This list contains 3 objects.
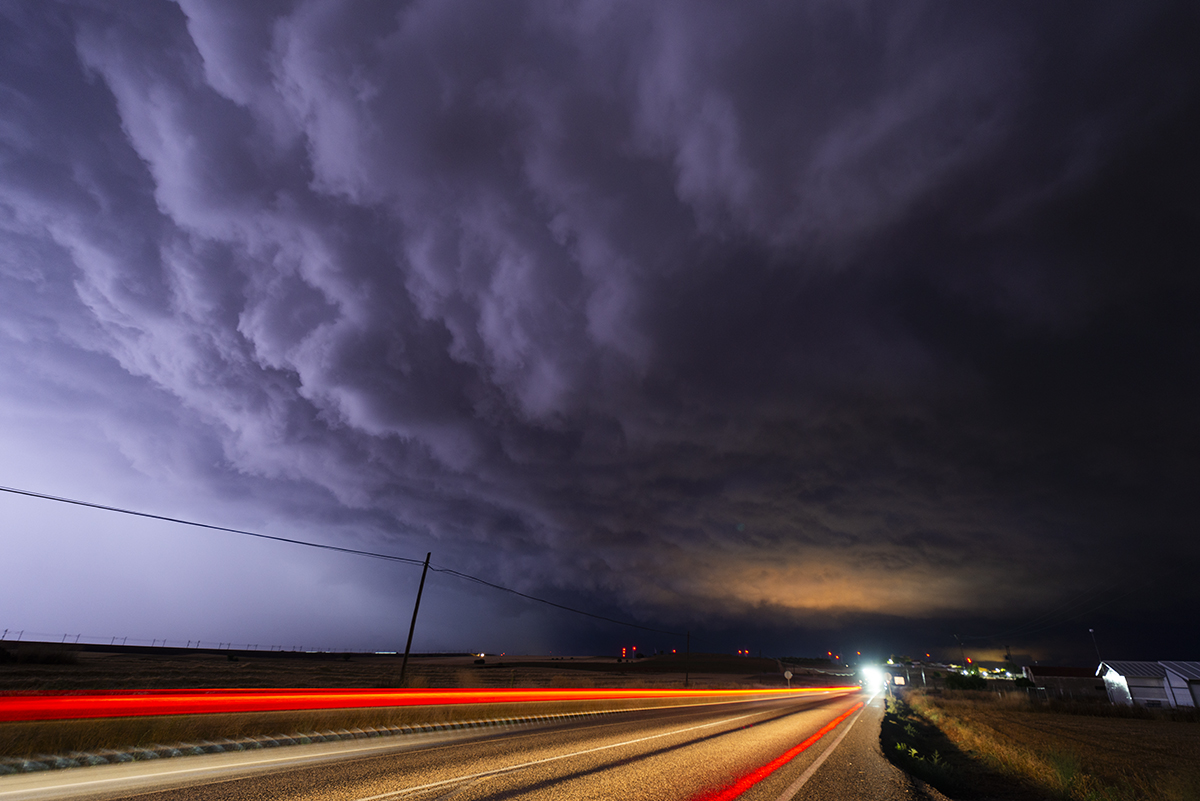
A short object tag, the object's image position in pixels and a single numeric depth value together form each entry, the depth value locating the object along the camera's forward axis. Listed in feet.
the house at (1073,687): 201.67
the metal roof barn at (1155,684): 168.55
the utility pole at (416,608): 115.48
